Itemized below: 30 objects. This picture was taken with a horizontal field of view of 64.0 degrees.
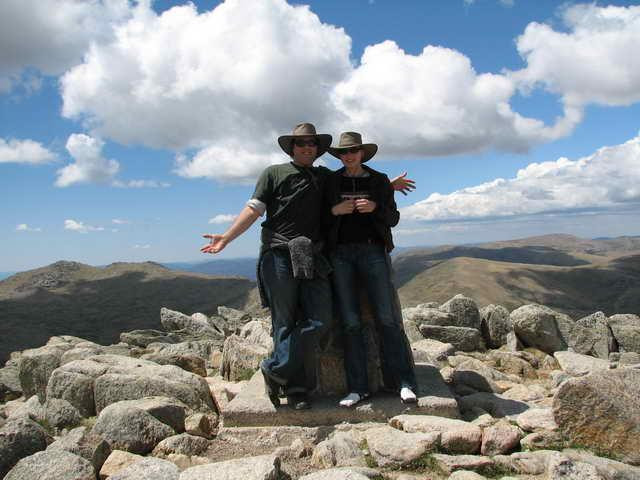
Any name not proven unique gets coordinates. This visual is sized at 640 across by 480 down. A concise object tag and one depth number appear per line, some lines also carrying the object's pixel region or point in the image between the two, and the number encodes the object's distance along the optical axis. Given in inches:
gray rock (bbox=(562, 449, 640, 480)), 202.2
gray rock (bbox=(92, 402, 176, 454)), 275.6
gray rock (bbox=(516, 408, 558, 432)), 269.9
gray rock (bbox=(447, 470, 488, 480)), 211.8
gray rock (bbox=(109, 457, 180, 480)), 214.1
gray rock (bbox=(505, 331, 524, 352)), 585.9
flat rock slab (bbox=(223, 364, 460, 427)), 296.5
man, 293.3
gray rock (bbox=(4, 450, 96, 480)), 226.5
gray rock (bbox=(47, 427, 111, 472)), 250.4
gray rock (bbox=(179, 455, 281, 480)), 212.7
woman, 307.1
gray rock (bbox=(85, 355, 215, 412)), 351.6
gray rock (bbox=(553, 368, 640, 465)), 241.1
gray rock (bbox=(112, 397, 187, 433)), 301.1
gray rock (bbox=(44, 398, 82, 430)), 333.4
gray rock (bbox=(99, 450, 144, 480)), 244.1
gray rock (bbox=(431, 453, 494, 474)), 226.2
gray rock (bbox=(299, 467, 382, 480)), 201.3
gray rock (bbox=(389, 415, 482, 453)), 245.9
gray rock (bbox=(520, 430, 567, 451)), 252.2
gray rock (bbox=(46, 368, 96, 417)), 363.3
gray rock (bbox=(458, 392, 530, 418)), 321.8
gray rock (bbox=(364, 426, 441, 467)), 235.6
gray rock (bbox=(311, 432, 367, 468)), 245.8
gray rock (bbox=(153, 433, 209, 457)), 270.5
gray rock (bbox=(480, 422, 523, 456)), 245.1
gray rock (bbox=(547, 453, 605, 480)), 197.6
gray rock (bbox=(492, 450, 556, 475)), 223.1
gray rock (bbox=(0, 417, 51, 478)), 262.1
